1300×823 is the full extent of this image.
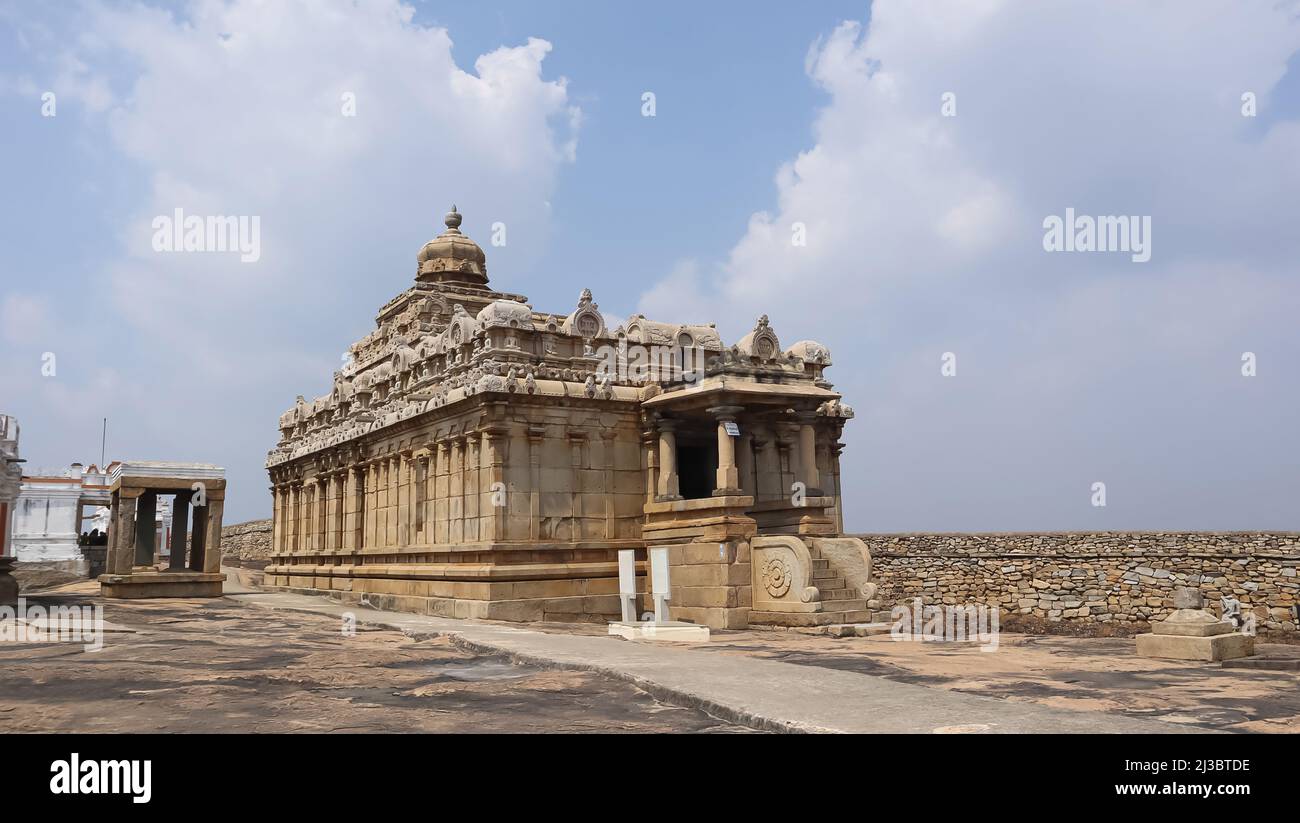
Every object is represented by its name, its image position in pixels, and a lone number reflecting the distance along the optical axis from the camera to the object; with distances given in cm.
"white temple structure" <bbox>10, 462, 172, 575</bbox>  5556
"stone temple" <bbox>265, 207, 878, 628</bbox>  1931
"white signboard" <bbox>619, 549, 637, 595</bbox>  1831
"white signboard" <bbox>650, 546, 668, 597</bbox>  1777
